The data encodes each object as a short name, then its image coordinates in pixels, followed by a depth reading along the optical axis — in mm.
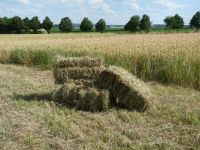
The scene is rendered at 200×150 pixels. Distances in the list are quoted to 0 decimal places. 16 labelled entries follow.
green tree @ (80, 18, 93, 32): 94625
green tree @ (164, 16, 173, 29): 96031
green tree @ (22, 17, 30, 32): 89750
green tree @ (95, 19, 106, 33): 95312
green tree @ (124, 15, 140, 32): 93188
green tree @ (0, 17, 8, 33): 88750
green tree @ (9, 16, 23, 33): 88062
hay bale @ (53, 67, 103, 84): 10898
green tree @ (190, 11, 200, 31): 98625
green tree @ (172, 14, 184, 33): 96438
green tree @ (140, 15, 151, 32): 95075
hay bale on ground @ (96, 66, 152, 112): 8367
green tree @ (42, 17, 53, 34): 96812
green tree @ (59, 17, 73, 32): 95688
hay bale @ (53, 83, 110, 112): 8461
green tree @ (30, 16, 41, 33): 91812
